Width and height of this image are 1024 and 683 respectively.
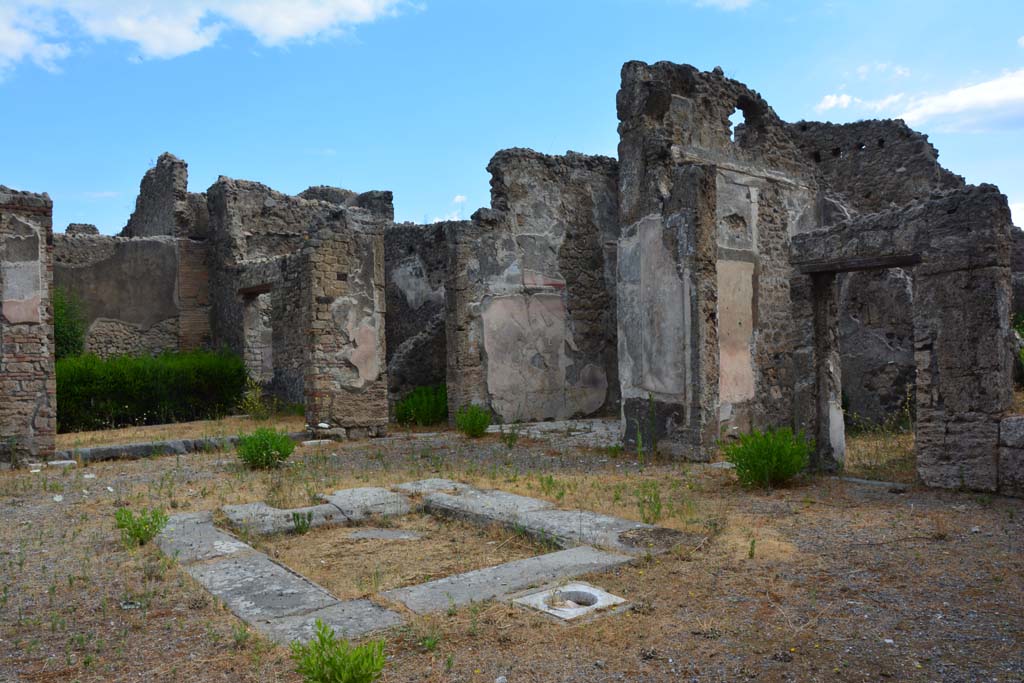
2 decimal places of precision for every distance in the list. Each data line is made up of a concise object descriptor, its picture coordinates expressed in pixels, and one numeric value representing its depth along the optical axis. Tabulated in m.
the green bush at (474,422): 10.27
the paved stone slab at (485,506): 5.34
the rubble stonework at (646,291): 6.17
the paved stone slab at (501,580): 3.66
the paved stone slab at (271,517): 5.30
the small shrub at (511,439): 9.50
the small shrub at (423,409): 11.83
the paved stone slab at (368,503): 5.76
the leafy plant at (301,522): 5.35
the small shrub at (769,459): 6.30
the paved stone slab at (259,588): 3.60
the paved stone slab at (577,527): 4.64
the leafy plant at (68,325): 14.52
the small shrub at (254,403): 12.67
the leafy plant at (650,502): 5.23
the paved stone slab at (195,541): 4.54
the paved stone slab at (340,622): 3.25
